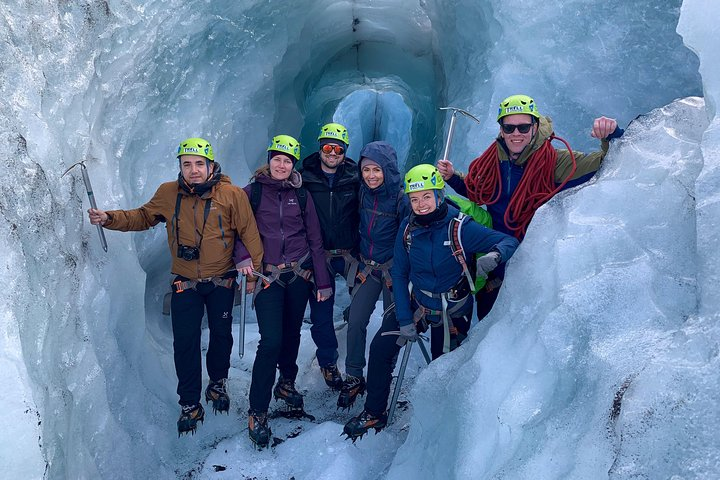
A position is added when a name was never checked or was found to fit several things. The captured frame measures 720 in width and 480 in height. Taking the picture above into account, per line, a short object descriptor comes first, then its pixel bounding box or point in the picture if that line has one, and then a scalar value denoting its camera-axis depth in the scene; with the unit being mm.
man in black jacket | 3727
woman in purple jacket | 3529
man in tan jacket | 3396
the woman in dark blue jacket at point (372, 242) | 3422
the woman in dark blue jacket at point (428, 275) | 2982
